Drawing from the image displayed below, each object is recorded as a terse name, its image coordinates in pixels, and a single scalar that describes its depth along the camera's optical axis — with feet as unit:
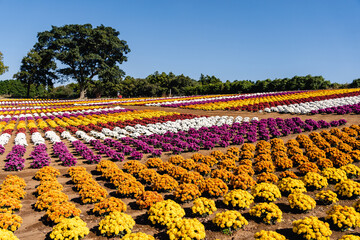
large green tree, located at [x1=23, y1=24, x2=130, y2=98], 209.97
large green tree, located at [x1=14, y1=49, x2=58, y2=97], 231.30
